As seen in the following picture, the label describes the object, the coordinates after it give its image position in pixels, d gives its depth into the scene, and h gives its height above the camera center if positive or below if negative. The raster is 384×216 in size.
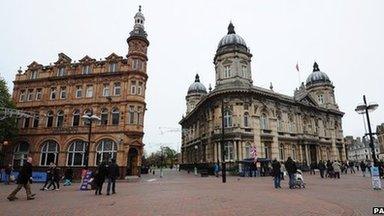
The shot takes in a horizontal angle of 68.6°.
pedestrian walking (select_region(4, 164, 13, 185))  24.44 -0.72
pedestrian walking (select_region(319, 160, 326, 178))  27.29 +0.20
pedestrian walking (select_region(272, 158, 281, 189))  17.42 -0.18
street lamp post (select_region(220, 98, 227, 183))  22.35 -0.50
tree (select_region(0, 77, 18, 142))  31.71 +5.04
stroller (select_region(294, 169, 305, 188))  17.27 -0.65
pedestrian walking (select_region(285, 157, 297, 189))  16.97 +0.01
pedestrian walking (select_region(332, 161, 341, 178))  26.23 +0.06
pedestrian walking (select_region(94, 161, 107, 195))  14.63 -0.45
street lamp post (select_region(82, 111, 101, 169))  19.06 +3.31
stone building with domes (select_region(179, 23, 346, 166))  37.25 +7.17
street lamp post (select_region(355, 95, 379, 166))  16.84 +3.82
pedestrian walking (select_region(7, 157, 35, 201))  12.20 -0.44
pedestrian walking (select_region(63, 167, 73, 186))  21.97 -0.80
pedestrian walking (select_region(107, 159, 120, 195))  14.55 -0.23
